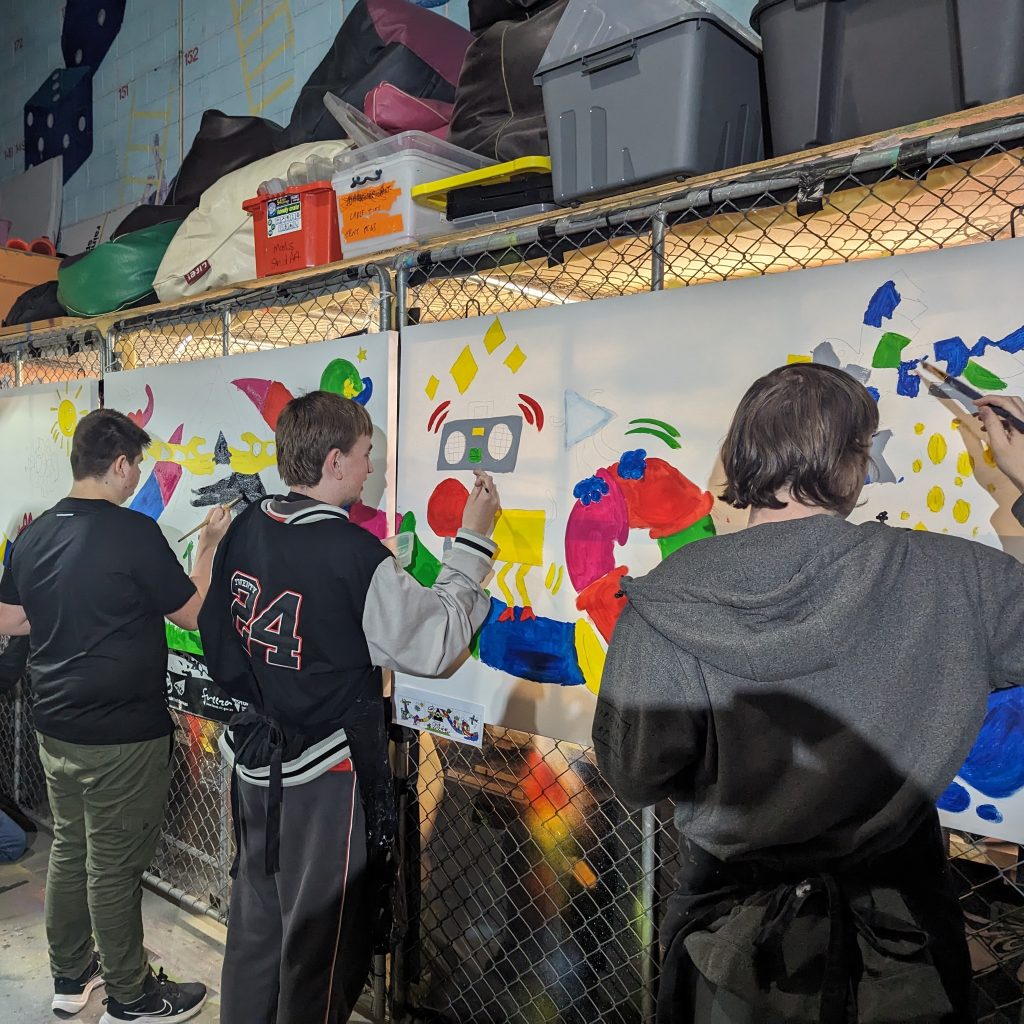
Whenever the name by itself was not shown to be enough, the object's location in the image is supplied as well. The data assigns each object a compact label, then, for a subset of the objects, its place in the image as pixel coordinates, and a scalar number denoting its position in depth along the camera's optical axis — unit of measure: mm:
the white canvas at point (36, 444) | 3475
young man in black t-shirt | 2402
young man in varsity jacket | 1870
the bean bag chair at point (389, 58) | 2957
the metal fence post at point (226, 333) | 2865
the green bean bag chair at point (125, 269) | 3225
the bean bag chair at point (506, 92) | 2217
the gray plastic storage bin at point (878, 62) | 1443
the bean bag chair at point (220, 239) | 2848
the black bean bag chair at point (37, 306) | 3750
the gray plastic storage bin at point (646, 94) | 1755
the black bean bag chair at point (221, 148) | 3367
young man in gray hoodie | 1132
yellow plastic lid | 2074
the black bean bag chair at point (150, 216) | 3404
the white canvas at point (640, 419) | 1480
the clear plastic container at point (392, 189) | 2312
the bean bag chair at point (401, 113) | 2559
